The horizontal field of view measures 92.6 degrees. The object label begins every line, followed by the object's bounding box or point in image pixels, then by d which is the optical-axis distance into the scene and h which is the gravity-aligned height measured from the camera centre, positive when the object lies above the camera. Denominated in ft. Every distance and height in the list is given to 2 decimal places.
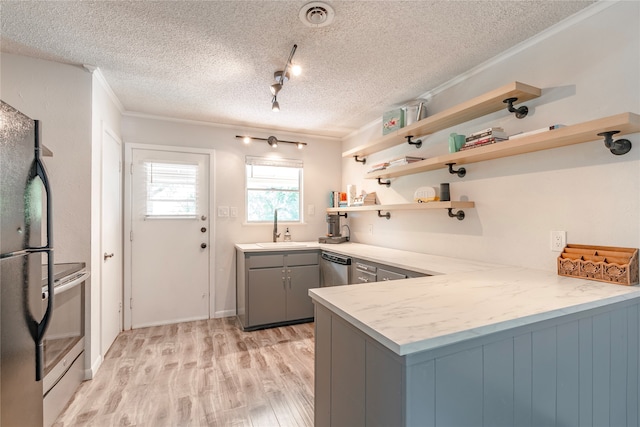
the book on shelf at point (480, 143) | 6.47 +1.56
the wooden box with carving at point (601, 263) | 4.77 -0.83
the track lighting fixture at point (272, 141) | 12.27 +3.08
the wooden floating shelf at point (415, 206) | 7.59 +0.23
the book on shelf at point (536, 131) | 5.38 +1.50
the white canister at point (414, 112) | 8.82 +3.00
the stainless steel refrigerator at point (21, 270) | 3.24 -0.63
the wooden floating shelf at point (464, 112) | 6.02 +2.38
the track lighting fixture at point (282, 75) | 7.23 +3.48
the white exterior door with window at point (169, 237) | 10.93 -0.80
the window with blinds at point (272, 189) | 12.72 +1.12
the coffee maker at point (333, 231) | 12.61 -0.71
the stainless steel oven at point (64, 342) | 5.66 -2.56
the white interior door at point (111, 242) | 8.55 -0.80
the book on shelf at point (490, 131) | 6.50 +1.79
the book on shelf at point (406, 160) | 9.09 +1.63
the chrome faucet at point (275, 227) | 12.73 -0.53
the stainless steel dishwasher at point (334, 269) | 9.80 -1.87
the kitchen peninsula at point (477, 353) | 2.95 -1.58
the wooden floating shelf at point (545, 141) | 4.52 +1.31
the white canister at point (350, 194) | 12.59 +0.85
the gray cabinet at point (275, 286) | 10.58 -2.56
